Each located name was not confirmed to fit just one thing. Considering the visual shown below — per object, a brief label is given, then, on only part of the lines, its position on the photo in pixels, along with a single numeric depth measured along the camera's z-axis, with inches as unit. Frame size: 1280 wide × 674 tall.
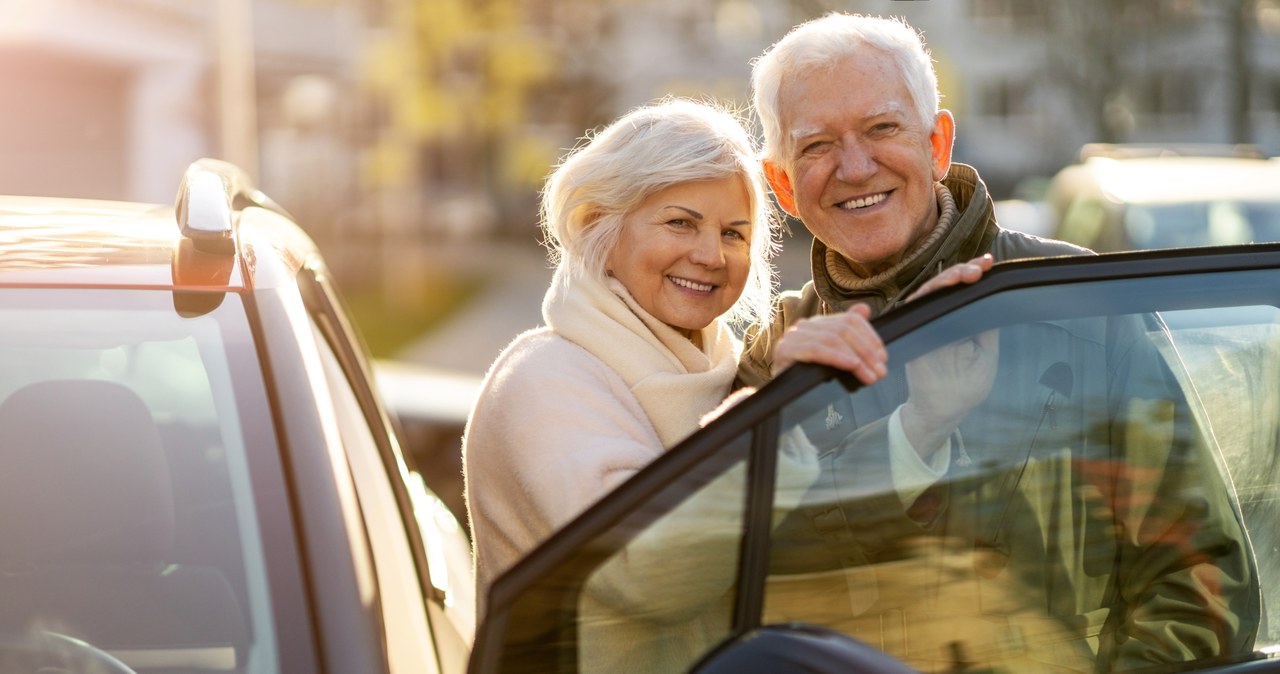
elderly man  68.5
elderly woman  90.7
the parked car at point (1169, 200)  333.1
